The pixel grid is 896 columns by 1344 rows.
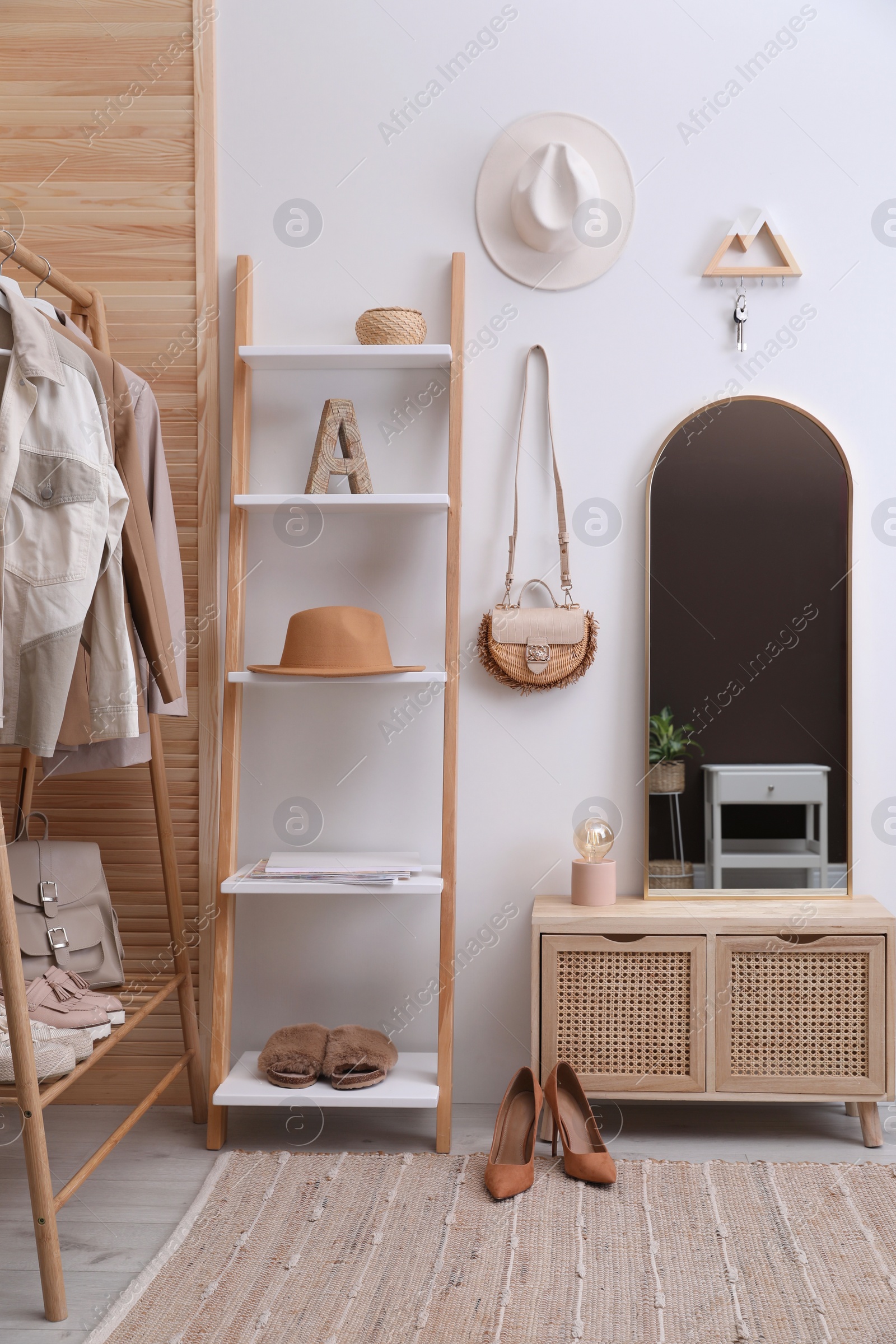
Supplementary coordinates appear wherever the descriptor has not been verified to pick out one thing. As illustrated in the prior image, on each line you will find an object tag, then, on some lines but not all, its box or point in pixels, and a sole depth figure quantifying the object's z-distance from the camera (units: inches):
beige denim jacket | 65.2
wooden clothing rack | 60.6
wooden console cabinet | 84.6
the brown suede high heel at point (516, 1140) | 75.5
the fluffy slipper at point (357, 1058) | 84.3
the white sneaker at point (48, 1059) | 63.1
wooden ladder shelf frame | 85.7
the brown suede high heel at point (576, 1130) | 77.2
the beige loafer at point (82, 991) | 74.0
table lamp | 88.9
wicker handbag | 92.0
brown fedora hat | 84.8
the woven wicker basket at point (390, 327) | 88.5
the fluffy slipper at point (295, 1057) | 84.8
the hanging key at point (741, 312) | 94.0
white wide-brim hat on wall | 93.0
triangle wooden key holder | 92.7
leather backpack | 76.4
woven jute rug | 60.3
